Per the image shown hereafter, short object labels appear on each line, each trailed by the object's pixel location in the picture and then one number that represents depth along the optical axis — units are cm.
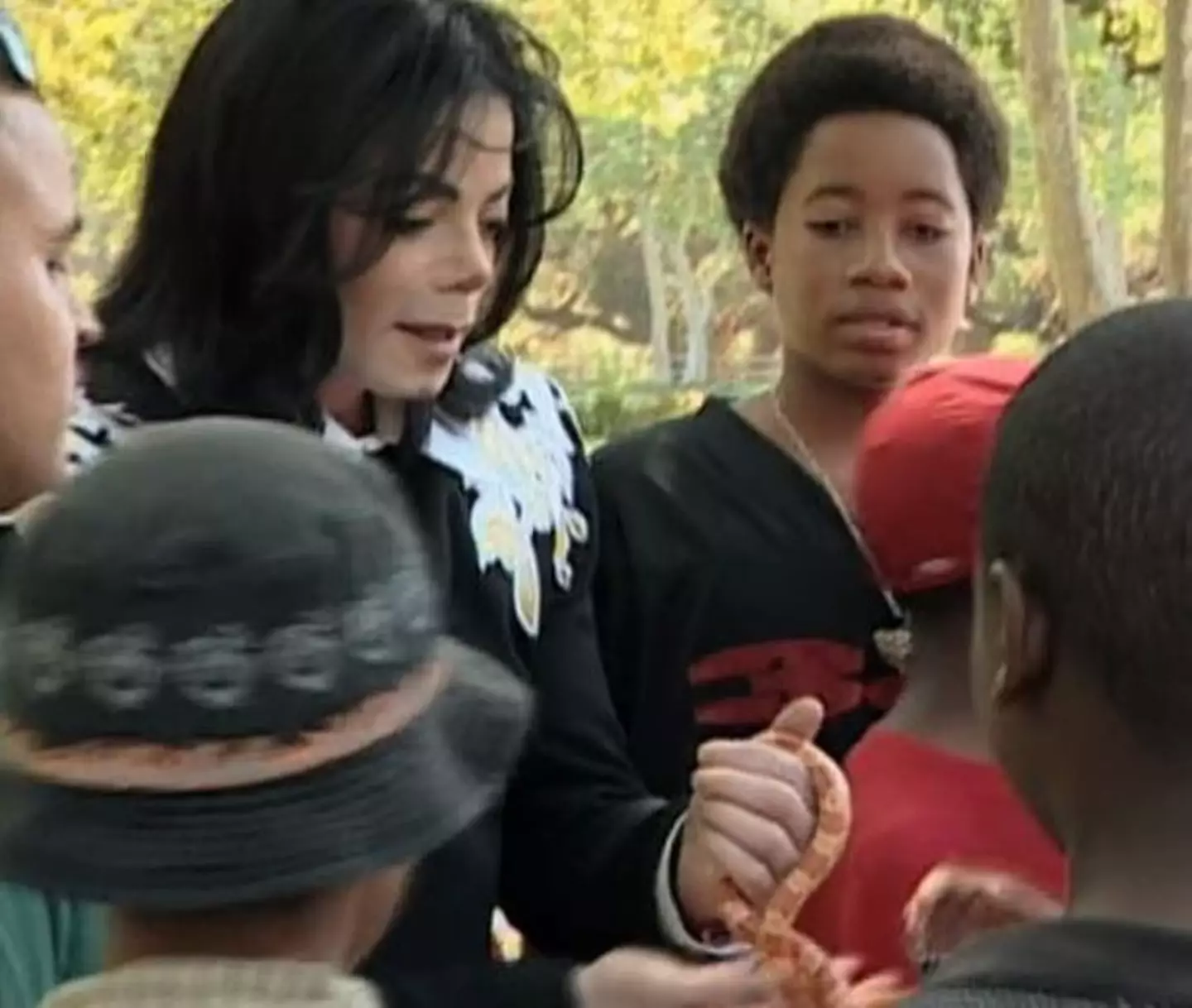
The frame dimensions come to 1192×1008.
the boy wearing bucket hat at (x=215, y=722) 225
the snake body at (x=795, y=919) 304
